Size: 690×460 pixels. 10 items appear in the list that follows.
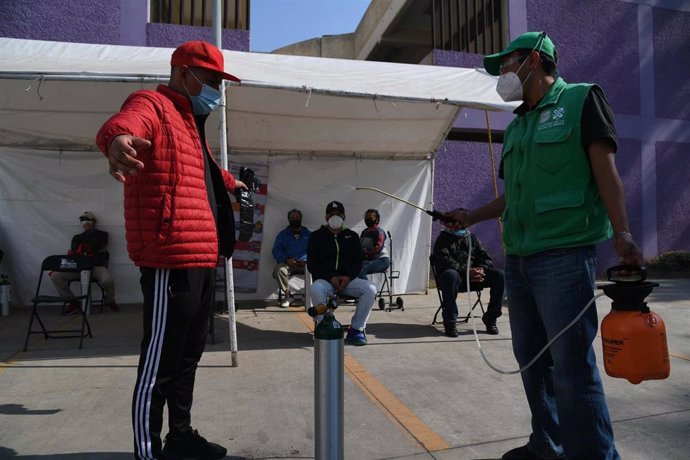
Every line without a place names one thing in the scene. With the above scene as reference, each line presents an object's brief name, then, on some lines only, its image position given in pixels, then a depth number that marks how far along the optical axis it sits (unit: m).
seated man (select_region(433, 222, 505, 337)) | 5.48
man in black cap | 5.22
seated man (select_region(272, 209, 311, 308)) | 7.77
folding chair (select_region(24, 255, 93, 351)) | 5.45
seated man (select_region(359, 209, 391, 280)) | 7.38
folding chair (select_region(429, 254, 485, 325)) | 5.82
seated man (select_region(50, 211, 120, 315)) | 7.31
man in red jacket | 2.24
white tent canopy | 5.45
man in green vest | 1.97
